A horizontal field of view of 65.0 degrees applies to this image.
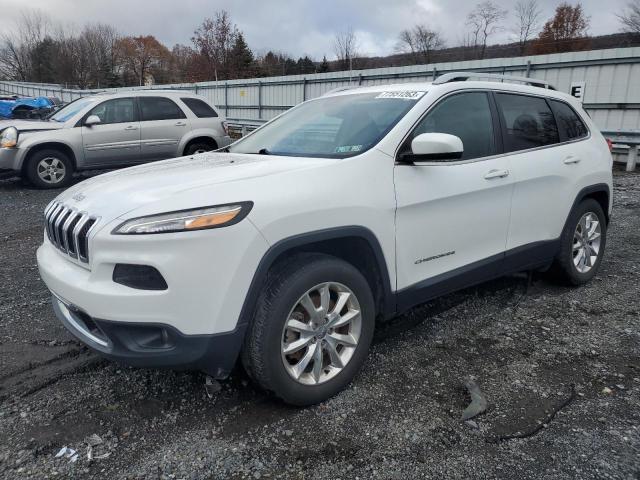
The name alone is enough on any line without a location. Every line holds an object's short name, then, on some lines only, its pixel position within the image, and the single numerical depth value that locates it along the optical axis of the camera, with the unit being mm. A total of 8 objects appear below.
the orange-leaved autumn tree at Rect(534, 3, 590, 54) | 52156
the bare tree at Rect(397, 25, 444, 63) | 51969
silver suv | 9006
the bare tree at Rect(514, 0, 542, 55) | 47166
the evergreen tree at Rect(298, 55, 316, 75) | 46894
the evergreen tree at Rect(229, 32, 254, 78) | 50781
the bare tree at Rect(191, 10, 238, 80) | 50781
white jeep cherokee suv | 2291
